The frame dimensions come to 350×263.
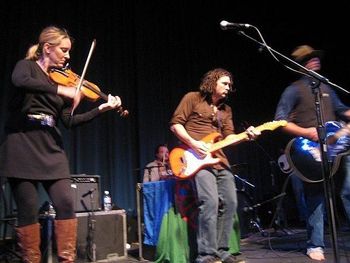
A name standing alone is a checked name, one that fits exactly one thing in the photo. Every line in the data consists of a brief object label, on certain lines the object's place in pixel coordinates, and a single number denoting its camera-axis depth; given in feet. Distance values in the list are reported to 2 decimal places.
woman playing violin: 7.16
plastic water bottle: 15.83
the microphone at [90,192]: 14.10
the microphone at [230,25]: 8.31
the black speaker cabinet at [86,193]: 13.82
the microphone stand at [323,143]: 7.32
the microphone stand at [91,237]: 13.12
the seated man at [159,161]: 20.57
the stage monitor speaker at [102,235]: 13.09
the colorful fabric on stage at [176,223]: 11.21
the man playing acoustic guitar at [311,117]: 11.19
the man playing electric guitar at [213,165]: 10.04
